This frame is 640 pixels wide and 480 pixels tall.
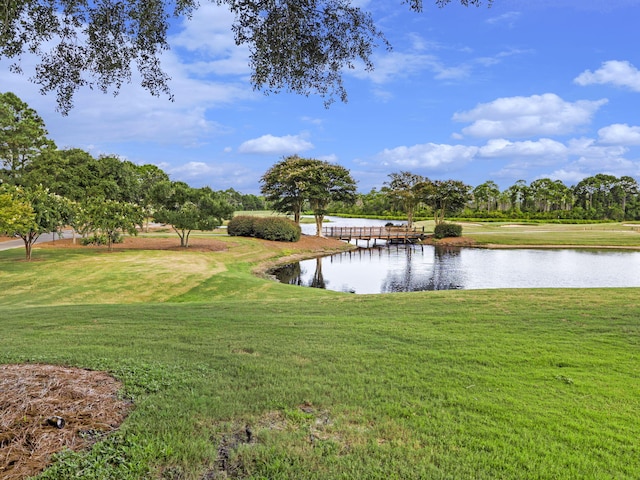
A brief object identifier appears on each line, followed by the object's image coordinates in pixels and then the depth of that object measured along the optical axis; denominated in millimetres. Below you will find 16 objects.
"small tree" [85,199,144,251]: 25641
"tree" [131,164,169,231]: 49094
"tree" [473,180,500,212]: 91438
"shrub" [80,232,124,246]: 28125
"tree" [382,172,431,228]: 57375
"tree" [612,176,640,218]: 82312
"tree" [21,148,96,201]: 38781
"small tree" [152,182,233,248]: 29656
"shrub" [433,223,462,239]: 50688
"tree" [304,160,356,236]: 45469
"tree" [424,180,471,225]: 55906
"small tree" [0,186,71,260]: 17594
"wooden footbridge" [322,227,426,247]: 49406
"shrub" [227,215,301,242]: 38250
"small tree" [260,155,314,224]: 45844
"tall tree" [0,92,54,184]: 40094
